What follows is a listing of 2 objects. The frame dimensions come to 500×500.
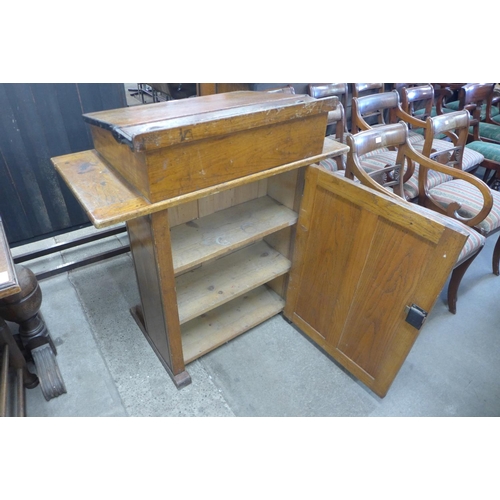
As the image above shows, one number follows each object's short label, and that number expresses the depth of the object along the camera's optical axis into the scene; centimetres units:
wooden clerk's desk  97
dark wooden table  87
